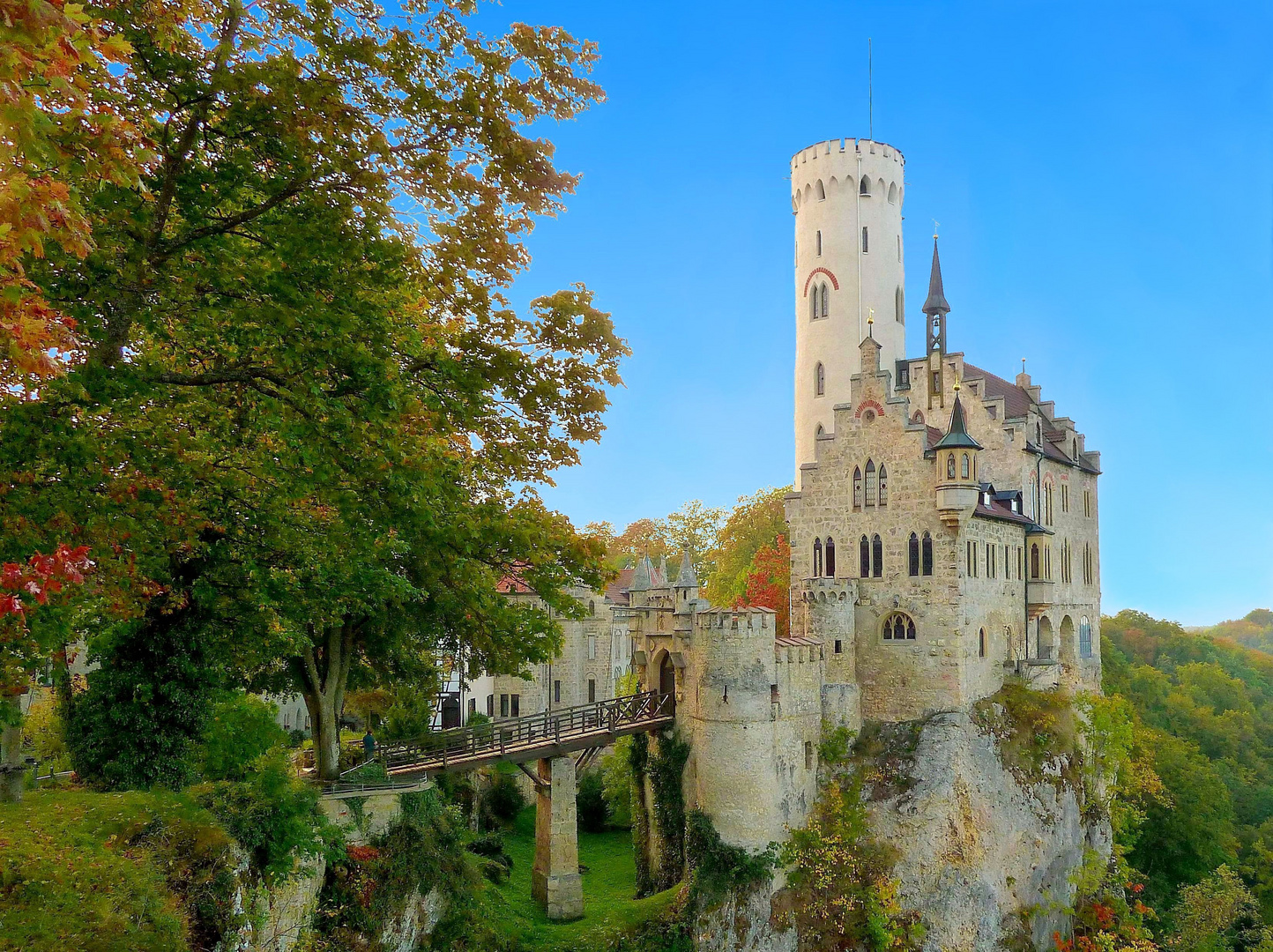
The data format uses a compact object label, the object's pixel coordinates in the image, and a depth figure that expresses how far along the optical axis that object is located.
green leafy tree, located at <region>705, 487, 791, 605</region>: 52.69
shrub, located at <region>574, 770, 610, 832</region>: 43.78
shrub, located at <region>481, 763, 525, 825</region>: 40.72
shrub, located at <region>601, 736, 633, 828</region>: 41.29
